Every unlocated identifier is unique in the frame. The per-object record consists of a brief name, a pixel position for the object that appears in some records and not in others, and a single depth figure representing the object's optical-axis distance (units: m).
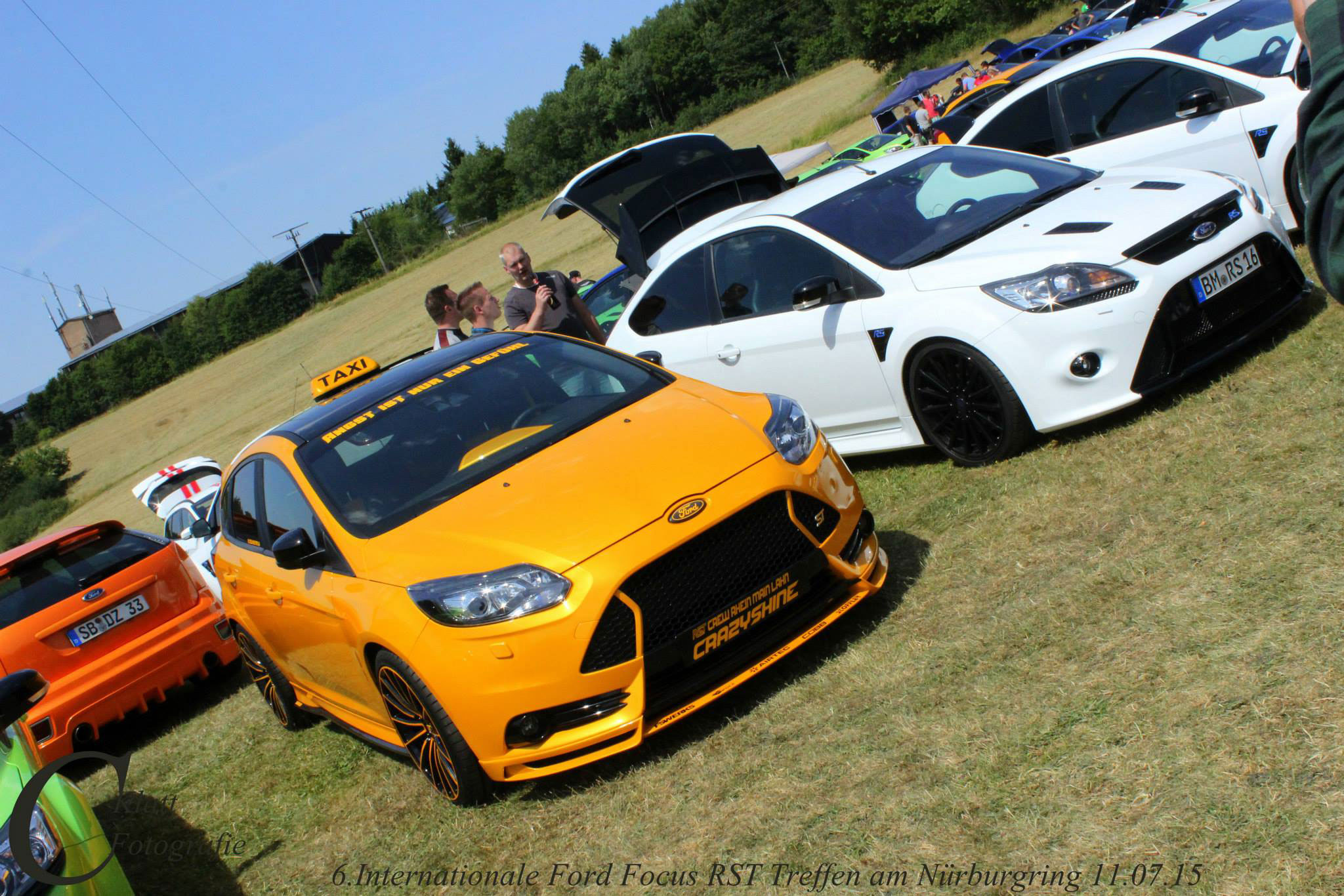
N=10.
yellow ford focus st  4.38
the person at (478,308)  10.30
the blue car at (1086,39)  21.20
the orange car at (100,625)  7.35
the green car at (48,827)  3.55
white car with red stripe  10.45
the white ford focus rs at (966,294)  5.78
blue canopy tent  29.58
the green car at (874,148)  19.75
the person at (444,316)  10.04
